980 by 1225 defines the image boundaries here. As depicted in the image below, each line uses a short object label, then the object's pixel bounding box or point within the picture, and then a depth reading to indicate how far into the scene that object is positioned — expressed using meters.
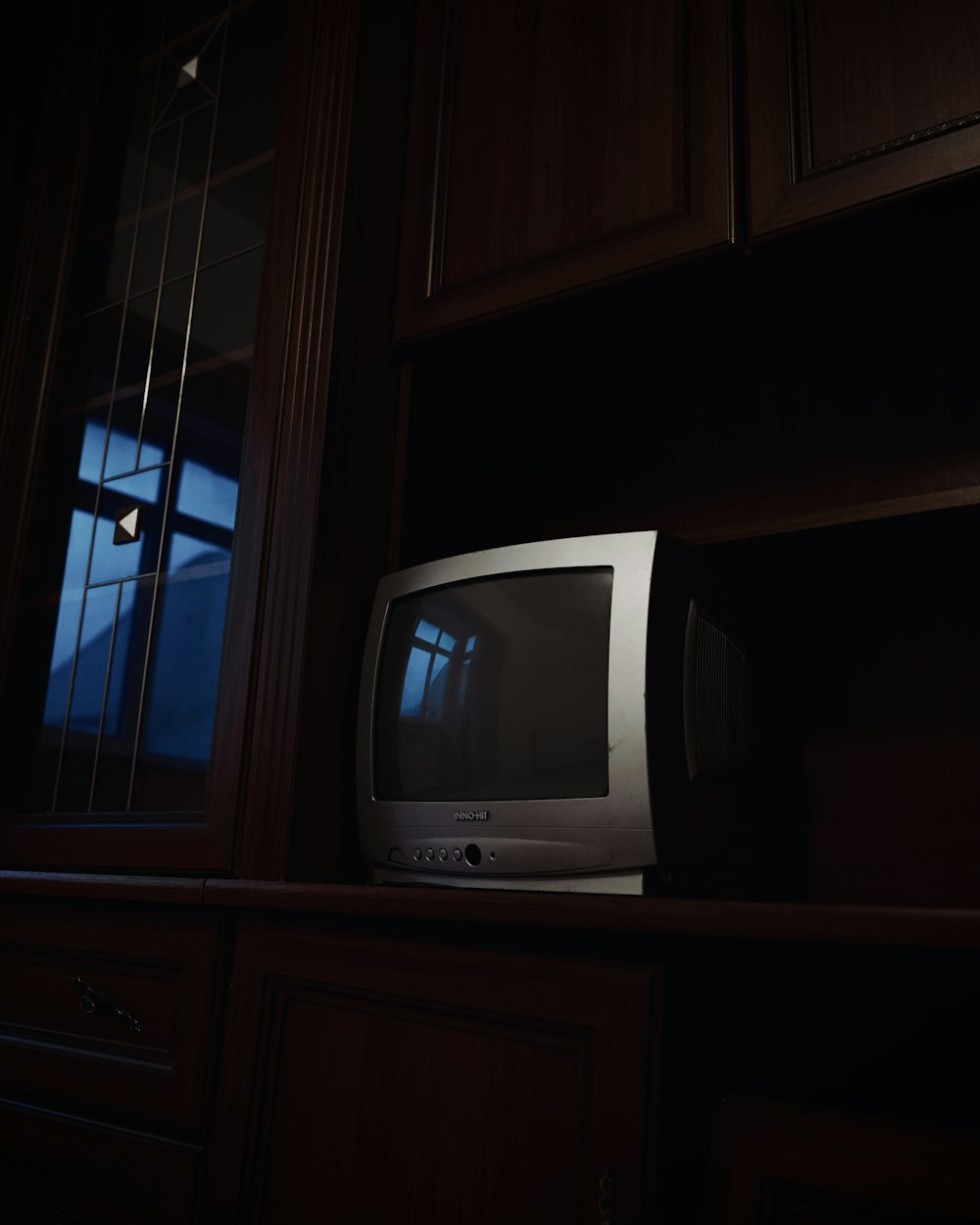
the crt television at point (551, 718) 1.01
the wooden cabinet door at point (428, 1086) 0.80
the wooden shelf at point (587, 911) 0.68
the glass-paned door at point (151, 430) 1.42
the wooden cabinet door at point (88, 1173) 1.05
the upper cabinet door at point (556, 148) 1.22
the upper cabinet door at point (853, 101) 1.06
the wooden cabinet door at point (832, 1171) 0.69
